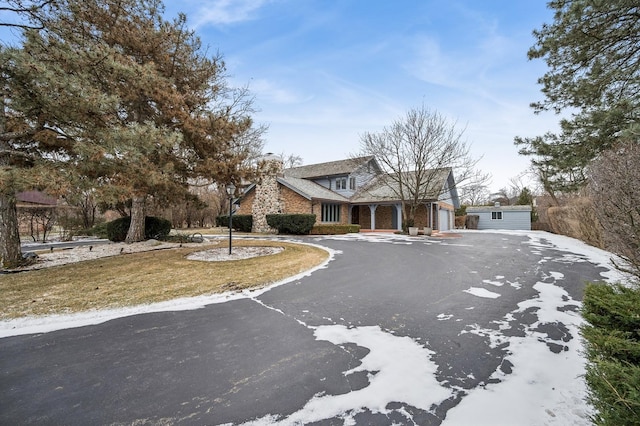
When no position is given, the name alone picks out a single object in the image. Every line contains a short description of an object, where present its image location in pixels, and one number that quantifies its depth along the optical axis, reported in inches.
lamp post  434.3
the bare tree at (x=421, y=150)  746.8
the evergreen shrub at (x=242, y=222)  873.5
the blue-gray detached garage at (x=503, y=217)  1053.6
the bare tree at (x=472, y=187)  783.1
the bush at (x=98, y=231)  700.7
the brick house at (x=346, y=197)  828.0
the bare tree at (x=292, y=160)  1475.9
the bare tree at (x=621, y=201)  128.7
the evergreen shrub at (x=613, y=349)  58.1
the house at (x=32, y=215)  685.2
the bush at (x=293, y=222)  752.2
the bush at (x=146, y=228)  561.6
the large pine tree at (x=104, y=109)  246.7
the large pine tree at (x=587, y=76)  259.3
